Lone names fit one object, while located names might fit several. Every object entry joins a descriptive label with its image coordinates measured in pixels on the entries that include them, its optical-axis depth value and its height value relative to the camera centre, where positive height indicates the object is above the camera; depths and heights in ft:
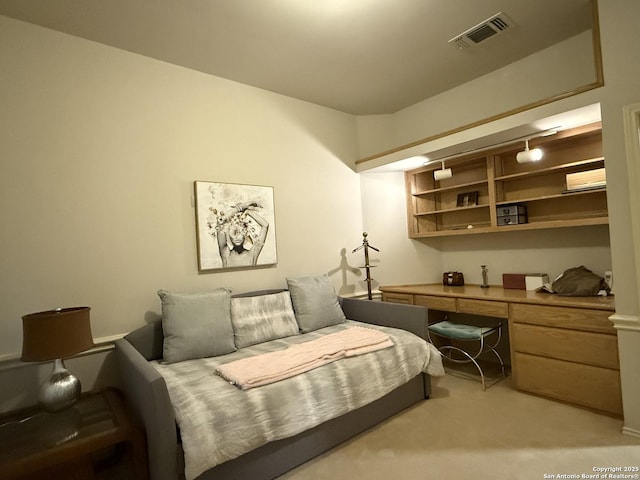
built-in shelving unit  8.96 +1.55
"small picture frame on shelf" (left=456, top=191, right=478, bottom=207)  11.46 +1.38
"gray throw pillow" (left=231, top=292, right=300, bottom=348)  8.34 -1.75
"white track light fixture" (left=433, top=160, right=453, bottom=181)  10.73 +2.14
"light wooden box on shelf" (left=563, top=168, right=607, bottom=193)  8.46 +1.36
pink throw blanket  6.10 -2.23
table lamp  5.63 -1.39
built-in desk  7.28 -2.56
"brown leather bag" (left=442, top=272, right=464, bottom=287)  11.94 -1.38
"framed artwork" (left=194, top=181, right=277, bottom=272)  8.87 +0.74
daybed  4.96 -2.56
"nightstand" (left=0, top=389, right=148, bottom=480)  4.74 -2.70
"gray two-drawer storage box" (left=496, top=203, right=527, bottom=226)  9.96 +0.68
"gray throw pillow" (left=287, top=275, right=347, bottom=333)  9.44 -1.60
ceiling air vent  7.60 +4.90
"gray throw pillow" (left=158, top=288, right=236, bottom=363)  7.30 -1.60
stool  9.20 -3.31
